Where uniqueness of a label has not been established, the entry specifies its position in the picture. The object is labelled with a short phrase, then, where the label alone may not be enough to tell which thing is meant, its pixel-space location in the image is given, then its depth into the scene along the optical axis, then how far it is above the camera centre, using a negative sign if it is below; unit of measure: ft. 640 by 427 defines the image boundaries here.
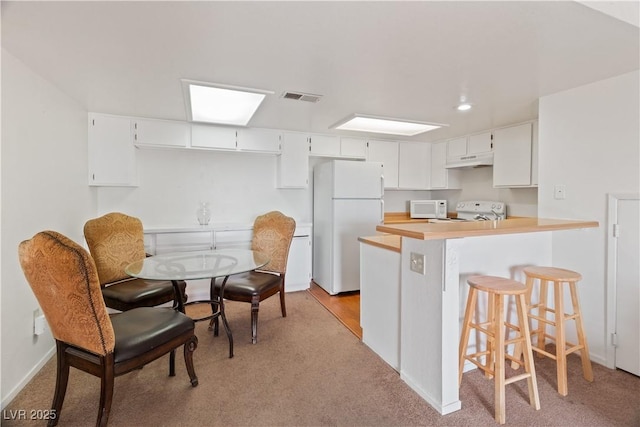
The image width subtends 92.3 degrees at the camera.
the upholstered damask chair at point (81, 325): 4.55 -1.97
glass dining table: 6.81 -1.54
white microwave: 15.25 -0.21
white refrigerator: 12.39 -0.46
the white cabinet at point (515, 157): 10.98 +1.77
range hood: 12.63 +1.87
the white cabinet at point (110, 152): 10.28 +1.79
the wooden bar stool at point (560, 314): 6.15 -2.35
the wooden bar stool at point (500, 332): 5.45 -2.44
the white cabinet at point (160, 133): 10.87 +2.56
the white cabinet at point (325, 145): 13.38 +2.57
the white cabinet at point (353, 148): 13.87 +2.57
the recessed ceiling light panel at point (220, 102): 7.77 +3.02
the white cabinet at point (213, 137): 11.43 +2.54
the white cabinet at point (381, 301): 6.95 -2.38
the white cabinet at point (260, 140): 12.06 +2.56
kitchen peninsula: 5.52 -1.57
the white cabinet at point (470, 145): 12.62 +2.57
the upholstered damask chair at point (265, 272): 8.46 -2.18
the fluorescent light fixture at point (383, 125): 10.77 +3.06
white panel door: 6.80 -1.87
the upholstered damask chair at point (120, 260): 7.86 -1.66
